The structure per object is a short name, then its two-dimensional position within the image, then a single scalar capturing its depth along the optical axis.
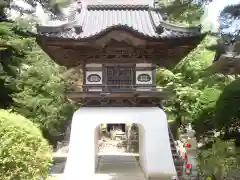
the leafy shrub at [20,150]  4.54
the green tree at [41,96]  10.01
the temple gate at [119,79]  6.38
